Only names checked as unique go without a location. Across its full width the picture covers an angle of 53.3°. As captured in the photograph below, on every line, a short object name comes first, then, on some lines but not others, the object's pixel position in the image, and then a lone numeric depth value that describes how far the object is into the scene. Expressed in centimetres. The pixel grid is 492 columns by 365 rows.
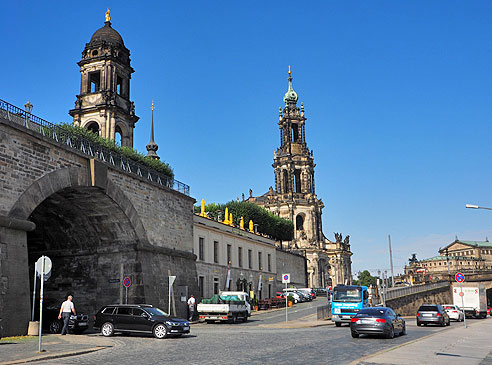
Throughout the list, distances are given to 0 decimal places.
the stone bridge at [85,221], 1942
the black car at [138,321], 1928
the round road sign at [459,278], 2739
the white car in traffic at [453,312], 3962
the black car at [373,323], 1930
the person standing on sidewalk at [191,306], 3047
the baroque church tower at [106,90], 4884
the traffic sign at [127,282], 2427
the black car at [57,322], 2150
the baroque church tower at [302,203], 10650
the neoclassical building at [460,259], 16375
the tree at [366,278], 17938
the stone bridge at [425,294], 5854
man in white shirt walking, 1895
